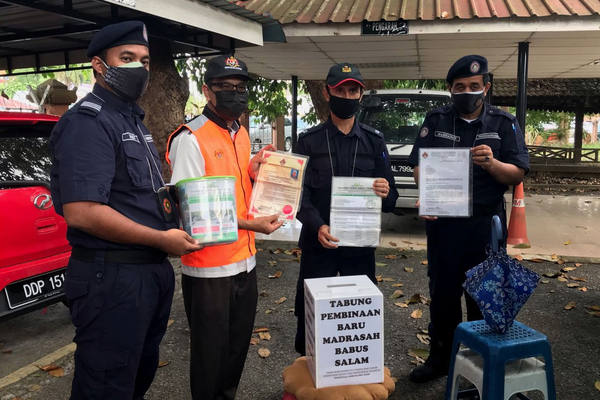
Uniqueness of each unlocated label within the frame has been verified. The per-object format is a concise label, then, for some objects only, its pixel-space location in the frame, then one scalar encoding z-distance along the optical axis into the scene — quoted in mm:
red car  3146
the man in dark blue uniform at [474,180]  2846
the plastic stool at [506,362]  2273
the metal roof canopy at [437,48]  5750
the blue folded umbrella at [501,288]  2303
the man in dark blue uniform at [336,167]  2822
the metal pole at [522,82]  6625
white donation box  2270
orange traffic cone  6570
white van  7399
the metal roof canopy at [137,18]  4148
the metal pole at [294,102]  9820
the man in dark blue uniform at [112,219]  1742
